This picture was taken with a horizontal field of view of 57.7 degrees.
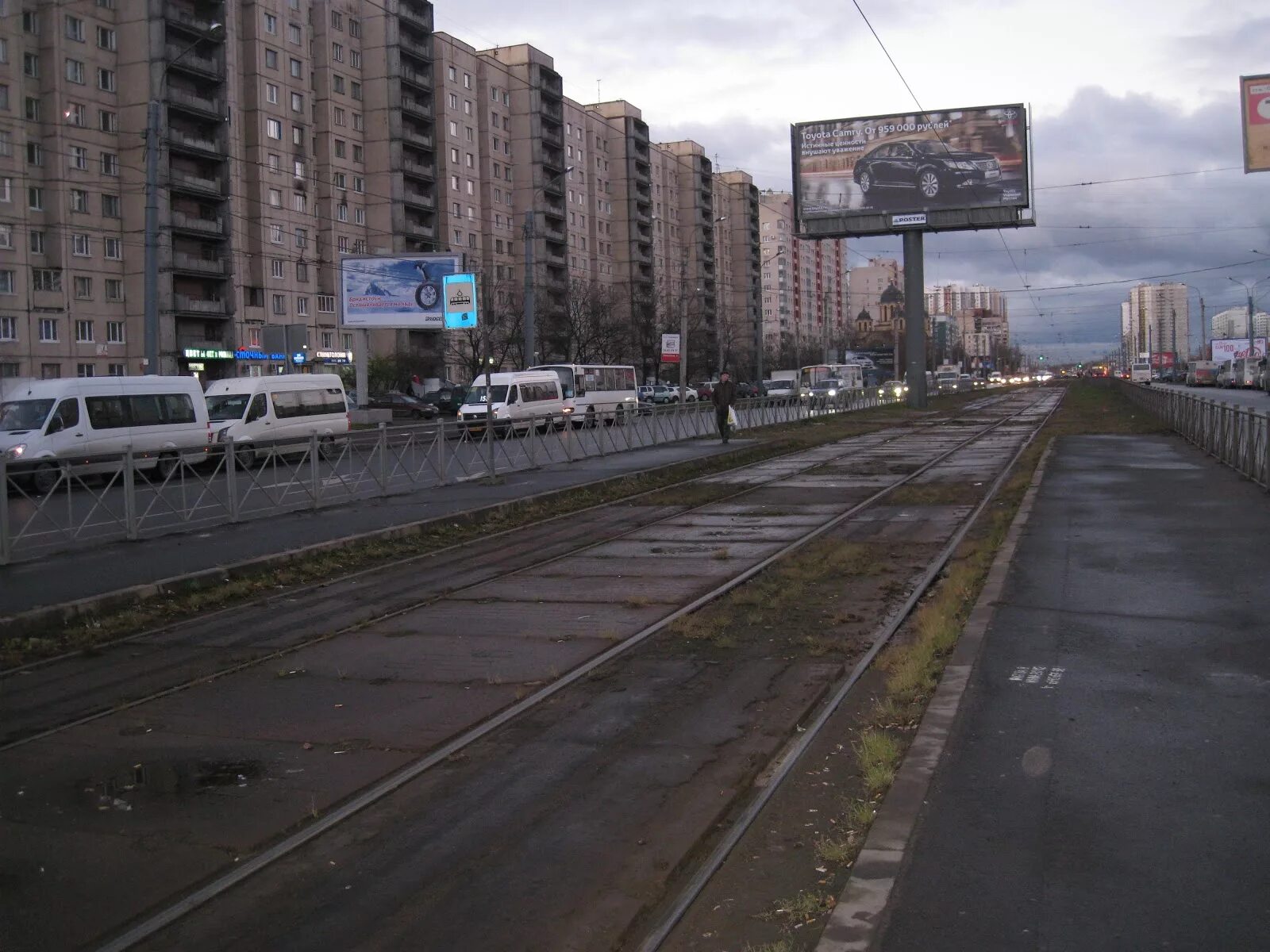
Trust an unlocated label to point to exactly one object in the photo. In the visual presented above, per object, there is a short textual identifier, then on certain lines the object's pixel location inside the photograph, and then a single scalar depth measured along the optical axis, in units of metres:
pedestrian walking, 29.23
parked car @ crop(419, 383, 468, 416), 54.69
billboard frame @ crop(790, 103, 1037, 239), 47.03
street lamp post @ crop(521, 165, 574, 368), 39.57
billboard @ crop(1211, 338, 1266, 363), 125.00
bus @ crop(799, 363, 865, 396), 74.62
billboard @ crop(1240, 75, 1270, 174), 19.17
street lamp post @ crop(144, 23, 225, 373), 22.91
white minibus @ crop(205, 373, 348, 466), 27.48
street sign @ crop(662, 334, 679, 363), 34.50
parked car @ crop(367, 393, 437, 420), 52.75
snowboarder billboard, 46.25
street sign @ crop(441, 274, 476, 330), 20.03
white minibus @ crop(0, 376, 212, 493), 21.95
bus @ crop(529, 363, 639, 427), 42.74
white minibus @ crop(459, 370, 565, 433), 36.28
